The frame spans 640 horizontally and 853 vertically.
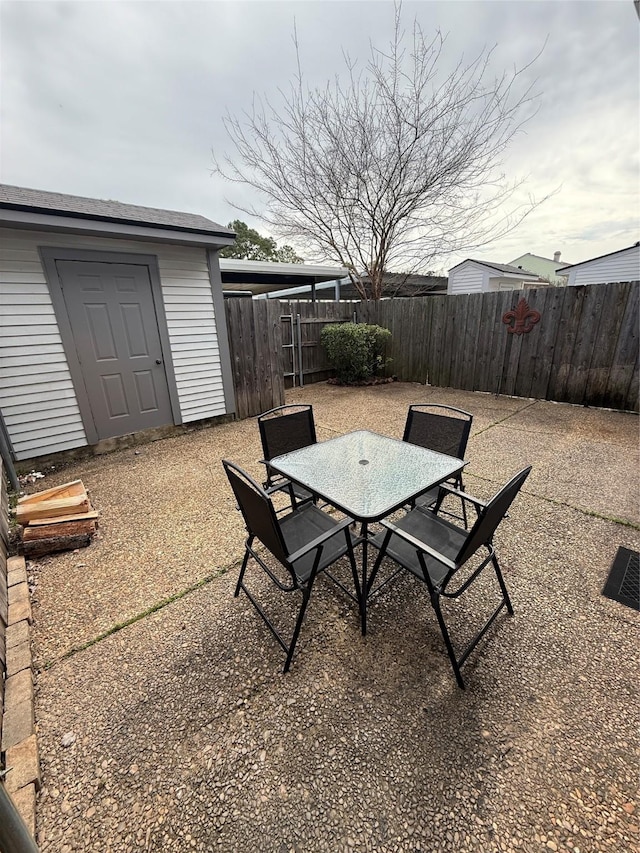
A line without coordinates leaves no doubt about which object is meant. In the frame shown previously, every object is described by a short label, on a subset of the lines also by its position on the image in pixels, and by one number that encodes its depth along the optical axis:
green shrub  7.48
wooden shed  3.56
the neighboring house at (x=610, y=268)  11.17
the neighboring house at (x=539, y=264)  26.80
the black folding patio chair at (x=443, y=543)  1.40
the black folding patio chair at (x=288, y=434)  2.46
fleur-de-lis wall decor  5.85
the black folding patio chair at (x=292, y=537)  1.46
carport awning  8.02
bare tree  7.65
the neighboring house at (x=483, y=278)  14.26
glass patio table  1.71
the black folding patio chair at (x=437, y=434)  2.34
